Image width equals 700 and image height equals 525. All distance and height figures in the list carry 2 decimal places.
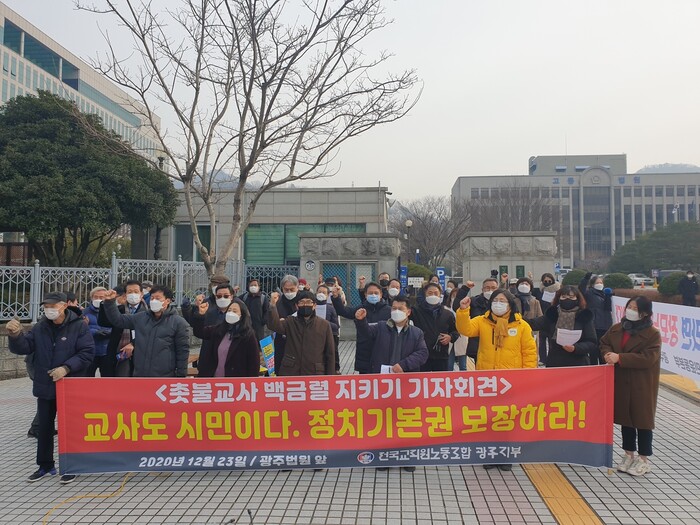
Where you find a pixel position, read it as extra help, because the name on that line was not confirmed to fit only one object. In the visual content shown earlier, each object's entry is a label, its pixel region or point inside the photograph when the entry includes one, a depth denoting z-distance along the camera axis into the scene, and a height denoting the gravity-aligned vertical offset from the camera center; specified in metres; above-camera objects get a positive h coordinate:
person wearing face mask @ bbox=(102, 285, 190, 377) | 4.98 -0.65
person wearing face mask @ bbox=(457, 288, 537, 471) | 4.96 -0.63
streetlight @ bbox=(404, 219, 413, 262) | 31.66 +2.13
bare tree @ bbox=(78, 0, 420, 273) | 9.76 +3.62
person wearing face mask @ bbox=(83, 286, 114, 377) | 5.72 -0.70
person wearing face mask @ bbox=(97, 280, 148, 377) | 5.54 -0.78
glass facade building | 45.91 +20.69
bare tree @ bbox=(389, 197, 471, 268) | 33.28 +2.86
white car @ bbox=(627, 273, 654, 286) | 38.80 -0.31
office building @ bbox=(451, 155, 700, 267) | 75.94 +11.40
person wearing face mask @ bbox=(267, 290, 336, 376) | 5.00 -0.70
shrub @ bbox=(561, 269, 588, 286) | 24.81 -0.11
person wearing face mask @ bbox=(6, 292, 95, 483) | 4.61 -0.76
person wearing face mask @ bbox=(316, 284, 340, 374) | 6.84 -0.47
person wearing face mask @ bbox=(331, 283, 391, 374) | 6.15 -0.46
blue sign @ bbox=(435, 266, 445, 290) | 17.30 -0.01
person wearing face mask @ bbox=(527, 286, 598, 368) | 5.15 -0.53
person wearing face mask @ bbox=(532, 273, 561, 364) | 8.48 -0.37
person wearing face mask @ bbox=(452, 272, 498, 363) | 6.70 -0.40
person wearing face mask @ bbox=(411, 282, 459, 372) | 5.58 -0.59
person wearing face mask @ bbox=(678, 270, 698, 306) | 15.49 -0.41
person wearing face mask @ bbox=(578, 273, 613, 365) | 8.19 -0.46
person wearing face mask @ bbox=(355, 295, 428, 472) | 4.93 -0.71
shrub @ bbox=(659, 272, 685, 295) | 22.28 -0.39
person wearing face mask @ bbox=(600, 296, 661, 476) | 4.58 -0.97
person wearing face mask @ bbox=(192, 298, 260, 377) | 5.00 -0.76
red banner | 4.52 -1.35
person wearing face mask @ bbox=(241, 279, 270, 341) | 7.56 -0.47
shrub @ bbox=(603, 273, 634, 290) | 24.91 -0.34
